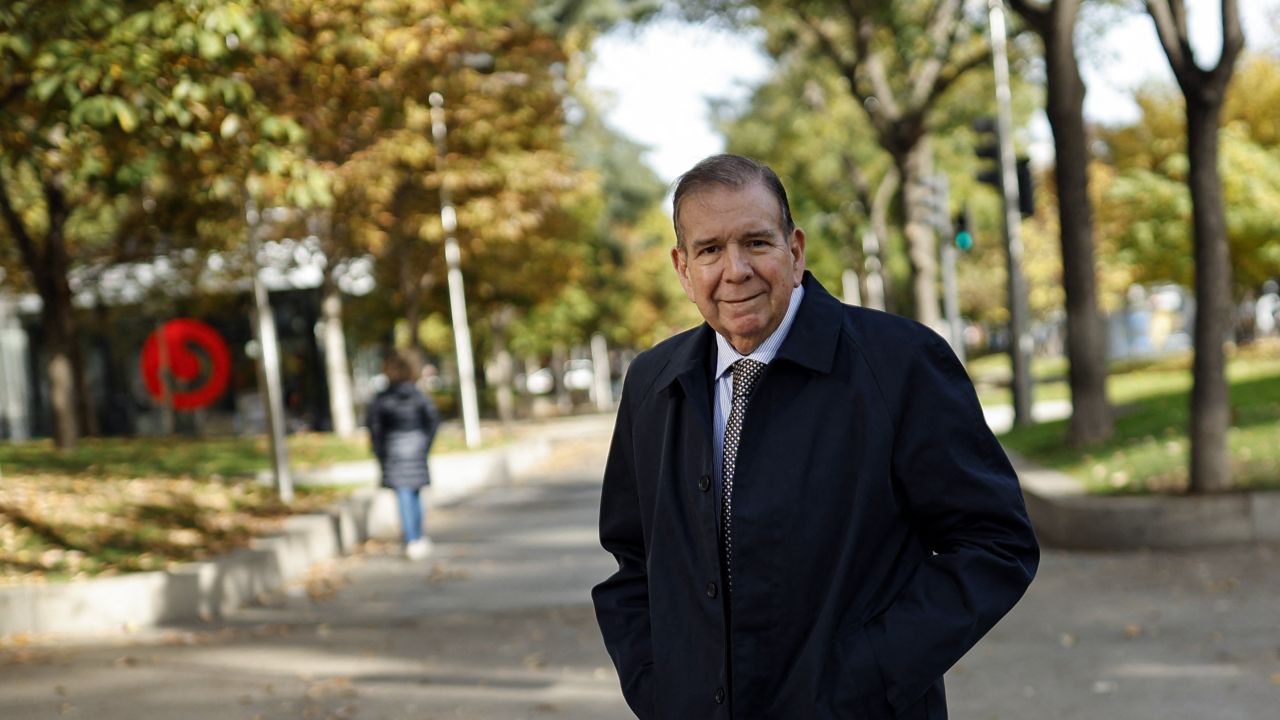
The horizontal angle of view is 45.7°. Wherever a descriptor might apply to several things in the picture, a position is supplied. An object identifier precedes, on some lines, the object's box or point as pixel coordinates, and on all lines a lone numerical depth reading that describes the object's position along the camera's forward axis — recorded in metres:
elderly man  2.59
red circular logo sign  42.56
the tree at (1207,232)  11.35
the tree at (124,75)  9.59
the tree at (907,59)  23.28
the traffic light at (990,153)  20.29
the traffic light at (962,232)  22.61
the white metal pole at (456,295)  27.03
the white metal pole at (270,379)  17.28
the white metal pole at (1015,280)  20.17
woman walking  13.59
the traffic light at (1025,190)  20.00
